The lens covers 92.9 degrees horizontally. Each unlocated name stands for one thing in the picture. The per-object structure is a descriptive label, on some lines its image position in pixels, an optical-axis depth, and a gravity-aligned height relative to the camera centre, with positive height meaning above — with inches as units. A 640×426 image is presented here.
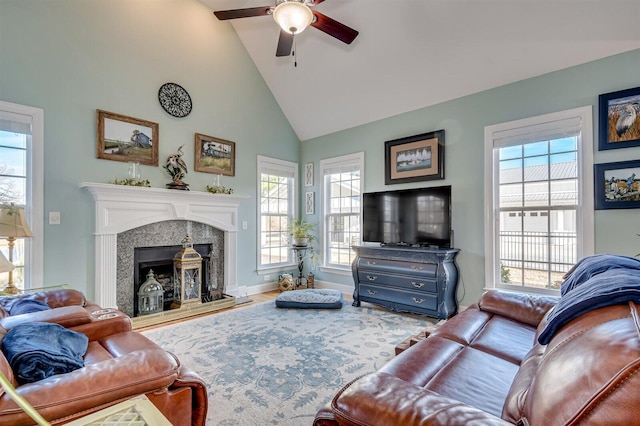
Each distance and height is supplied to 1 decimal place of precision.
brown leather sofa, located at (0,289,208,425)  38.7 -24.7
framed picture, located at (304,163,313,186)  223.3 +29.8
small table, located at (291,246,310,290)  209.0 -34.0
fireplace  138.2 -5.8
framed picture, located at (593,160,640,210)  111.1 +11.2
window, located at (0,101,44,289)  121.0 +14.0
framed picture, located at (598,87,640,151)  111.9 +35.9
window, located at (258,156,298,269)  207.0 +4.4
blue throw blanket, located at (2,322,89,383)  47.5 -23.5
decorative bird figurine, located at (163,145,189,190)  159.2 +23.9
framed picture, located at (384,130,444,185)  161.8 +31.6
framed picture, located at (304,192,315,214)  222.2 +7.7
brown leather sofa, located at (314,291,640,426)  25.3 -23.0
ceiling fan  92.0 +67.3
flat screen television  150.0 -1.4
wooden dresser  141.8 -32.4
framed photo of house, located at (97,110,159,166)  141.9 +37.1
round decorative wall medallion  161.3 +62.4
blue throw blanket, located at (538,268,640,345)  34.1 -9.9
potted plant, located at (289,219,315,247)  209.0 -13.5
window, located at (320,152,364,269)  201.2 +5.0
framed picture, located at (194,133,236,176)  175.0 +35.3
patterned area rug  78.5 -49.4
